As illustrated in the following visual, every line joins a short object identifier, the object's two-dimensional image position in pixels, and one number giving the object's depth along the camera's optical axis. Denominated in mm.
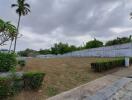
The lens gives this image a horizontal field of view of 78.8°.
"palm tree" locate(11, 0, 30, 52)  15097
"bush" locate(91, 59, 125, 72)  6076
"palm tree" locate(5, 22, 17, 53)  3858
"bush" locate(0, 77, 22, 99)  2835
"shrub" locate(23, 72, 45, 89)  3310
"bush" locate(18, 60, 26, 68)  5720
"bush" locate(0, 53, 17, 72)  3776
